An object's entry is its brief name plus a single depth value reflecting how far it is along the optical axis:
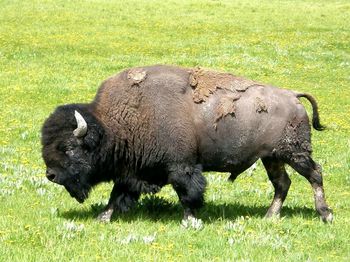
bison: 17.73
